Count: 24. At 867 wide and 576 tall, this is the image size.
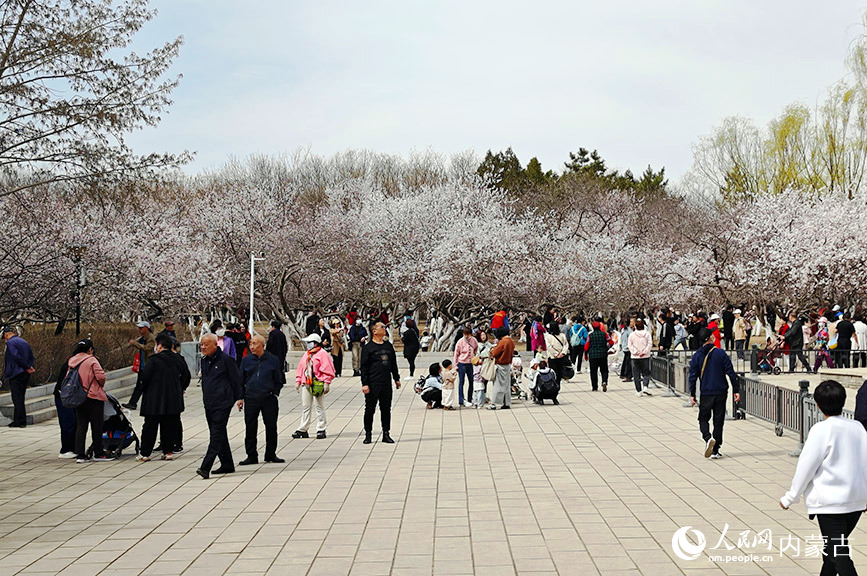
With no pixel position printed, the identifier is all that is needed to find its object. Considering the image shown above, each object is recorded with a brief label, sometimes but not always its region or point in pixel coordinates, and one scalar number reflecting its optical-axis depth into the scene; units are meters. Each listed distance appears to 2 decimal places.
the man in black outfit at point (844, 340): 25.19
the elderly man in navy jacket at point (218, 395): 11.09
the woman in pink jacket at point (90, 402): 12.47
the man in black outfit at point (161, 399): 12.45
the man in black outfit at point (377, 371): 13.59
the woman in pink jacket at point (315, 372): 14.05
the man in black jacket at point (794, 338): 26.23
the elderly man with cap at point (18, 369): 15.55
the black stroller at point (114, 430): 12.91
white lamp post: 32.78
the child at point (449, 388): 18.89
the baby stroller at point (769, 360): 25.92
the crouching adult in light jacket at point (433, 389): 18.86
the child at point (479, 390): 19.19
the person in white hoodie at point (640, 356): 21.17
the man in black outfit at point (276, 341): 20.24
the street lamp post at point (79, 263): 27.17
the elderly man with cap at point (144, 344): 17.84
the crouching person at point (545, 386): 19.25
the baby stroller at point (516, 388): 20.44
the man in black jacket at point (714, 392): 12.06
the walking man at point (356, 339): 27.59
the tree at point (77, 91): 18.75
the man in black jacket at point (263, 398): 12.20
